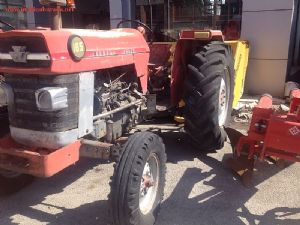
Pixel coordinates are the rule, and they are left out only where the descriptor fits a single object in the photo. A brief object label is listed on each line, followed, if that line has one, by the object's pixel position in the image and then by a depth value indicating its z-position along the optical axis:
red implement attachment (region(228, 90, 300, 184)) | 2.15
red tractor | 1.86
